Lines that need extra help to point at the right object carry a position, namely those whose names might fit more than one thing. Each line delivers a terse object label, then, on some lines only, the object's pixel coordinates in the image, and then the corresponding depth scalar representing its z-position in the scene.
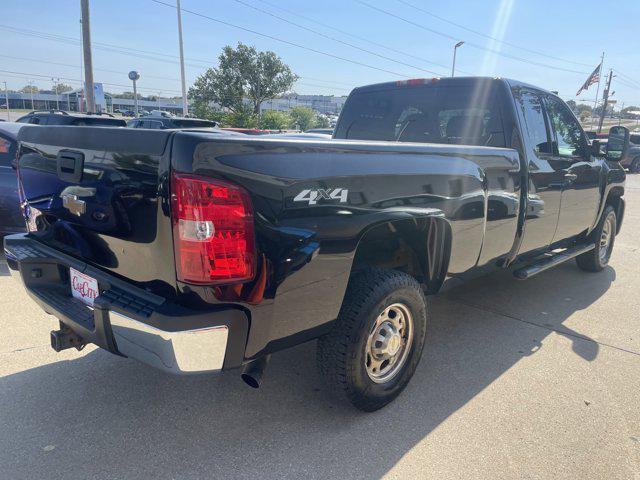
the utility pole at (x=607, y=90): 54.31
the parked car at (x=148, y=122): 11.72
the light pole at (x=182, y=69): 27.81
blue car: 5.38
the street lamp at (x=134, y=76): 28.12
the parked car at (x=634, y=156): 20.91
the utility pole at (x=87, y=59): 14.40
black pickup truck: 1.90
